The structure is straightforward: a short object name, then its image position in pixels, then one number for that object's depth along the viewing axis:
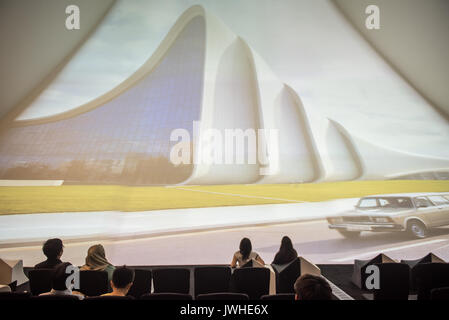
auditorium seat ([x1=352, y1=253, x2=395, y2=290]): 4.71
